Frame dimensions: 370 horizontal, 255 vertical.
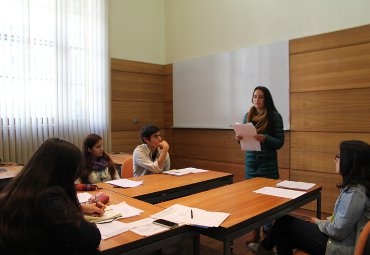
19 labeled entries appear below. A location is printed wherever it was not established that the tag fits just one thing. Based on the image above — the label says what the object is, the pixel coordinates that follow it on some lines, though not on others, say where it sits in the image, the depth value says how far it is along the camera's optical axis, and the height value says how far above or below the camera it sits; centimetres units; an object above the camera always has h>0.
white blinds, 420 +65
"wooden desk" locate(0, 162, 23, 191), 299 -57
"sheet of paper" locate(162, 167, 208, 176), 319 -56
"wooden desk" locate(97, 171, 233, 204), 242 -57
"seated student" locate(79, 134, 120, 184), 290 -42
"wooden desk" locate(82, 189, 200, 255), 141 -59
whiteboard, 426 +53
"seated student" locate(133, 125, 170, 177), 320 -37
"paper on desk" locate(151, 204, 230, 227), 171 -57
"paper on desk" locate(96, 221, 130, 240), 153 -57
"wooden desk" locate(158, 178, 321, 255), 168 -57
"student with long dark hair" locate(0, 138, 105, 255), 123 -37
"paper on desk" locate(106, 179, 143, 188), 260 -56
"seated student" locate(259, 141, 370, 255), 175 -51
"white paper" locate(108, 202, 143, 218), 185 -56
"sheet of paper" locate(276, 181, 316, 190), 253 -56
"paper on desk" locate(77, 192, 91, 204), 215 -56
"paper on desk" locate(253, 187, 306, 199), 231 -57
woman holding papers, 307 -19
